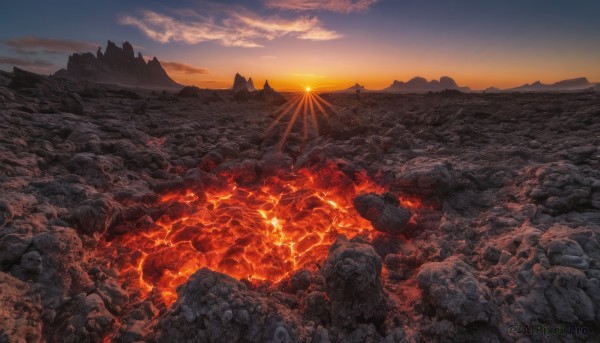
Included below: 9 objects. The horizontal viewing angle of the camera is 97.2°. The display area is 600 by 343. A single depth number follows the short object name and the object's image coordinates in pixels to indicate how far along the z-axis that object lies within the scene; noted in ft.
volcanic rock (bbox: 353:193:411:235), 19.38
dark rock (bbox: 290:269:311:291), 15.02
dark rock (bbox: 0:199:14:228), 15.08
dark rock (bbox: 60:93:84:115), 43.62
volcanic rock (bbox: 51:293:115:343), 11.28
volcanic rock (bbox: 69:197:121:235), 17.84
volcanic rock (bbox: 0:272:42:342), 10.24
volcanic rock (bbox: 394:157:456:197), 22.29
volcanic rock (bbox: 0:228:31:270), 12.73
